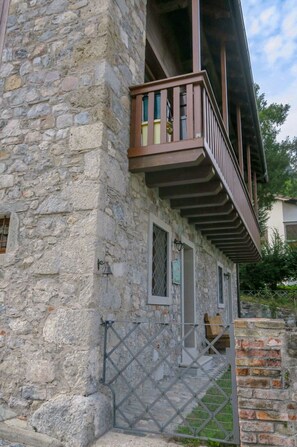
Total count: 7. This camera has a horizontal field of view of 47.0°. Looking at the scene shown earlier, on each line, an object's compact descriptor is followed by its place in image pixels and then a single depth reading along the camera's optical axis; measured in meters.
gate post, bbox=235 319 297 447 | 2.30
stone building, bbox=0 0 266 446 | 3.11
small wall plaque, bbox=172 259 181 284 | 5.33
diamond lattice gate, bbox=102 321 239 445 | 2.75
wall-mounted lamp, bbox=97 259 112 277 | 3.22
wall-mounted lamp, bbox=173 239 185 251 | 5.57
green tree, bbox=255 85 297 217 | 16.03
